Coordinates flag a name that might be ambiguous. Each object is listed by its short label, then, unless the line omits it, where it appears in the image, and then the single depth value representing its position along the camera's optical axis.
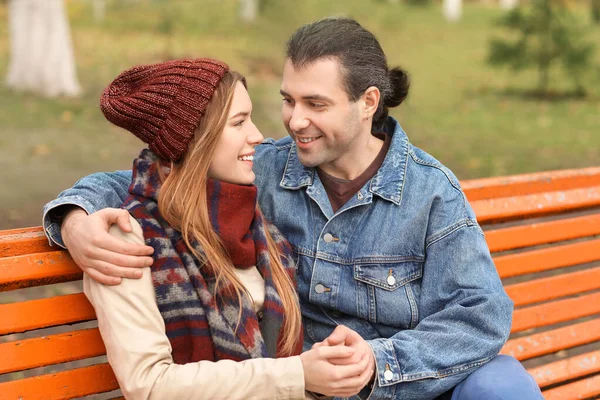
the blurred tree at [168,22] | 18.80
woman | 2.40
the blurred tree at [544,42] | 16.28
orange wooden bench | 3.48
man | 2.80
